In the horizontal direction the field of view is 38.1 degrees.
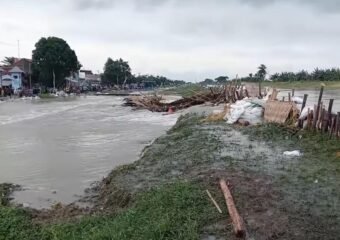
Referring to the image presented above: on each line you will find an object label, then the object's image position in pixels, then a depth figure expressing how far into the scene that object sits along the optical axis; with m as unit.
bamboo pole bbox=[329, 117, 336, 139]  14.48
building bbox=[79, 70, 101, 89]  132.75
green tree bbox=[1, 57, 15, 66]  112.21
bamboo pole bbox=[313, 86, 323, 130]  15.60
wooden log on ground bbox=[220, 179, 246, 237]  6.66
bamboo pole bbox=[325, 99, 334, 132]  14.75
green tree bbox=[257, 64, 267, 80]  108.62
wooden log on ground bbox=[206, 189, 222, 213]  7.63
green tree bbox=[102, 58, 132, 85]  135.12
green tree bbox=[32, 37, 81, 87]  91.38
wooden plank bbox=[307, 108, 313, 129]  16.23
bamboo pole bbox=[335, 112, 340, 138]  14.14
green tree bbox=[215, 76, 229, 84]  128.50
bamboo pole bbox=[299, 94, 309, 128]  17.14
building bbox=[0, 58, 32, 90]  89.00
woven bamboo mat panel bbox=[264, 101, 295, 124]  19.09
